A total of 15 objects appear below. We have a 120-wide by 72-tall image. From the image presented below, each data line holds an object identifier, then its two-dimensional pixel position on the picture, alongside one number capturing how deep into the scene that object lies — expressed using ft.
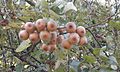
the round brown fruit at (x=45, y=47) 3.15
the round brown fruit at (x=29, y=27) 3.05
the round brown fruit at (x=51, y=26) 2.92
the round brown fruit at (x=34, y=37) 3.00
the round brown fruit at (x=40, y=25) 2.96
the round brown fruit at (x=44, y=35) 2.90
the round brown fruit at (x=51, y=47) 3.12
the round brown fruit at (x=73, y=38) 3.04
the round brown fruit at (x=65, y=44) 3.13
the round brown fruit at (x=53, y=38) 3.01
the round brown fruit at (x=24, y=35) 3.10
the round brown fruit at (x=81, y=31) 3.13
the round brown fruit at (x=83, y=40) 3.17
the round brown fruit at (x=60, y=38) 3.14
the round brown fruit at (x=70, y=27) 3.06
